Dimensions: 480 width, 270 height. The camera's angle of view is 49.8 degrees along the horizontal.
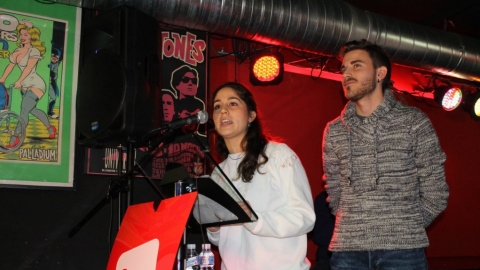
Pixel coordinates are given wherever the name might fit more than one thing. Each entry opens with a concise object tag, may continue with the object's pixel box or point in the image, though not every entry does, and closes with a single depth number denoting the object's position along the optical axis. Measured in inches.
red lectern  58.3
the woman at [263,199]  88.5
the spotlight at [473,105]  242.1
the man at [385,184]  99.2
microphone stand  80.4
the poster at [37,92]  141.3
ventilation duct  150.0
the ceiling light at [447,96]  229.1
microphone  78.0
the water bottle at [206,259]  66.8
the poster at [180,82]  155.8
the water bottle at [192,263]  64.9
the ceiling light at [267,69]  185.6
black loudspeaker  114.7
